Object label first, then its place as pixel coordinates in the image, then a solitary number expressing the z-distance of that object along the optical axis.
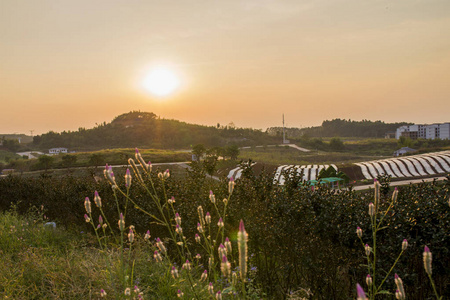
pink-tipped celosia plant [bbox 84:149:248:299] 1.52
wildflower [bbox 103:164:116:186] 2.49
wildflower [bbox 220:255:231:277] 1.68
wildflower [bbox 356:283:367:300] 1.11
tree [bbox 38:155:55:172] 39.53
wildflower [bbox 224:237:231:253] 1.86
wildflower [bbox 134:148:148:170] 2.47
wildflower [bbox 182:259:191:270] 2.46
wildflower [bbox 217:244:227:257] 1.86
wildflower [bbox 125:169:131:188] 2.43
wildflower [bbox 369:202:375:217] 2.17
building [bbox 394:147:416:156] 62.34
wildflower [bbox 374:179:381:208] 2.23
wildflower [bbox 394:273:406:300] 1.59
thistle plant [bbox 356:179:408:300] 1.60
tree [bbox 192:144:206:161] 42.50
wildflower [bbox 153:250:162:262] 2.62
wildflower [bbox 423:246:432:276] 1.48
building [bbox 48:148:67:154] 80.23
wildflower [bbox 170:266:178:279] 2.39
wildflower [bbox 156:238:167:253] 2.32
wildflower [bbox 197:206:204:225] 2.36
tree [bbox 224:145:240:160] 43.06
